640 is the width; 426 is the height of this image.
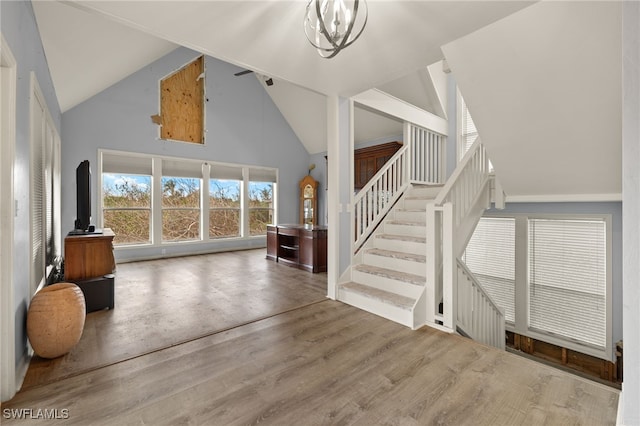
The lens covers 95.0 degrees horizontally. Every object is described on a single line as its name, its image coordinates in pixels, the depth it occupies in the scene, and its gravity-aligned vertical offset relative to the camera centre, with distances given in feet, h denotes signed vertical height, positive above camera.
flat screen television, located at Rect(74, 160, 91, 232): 11.79 +0.71
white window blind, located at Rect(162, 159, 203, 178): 21.54 +3.32
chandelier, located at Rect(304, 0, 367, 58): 5.13 +3.58
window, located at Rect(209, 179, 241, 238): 24.04 +0.31
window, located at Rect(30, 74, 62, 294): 8.32 +0.80
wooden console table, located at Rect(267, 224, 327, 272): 17.11 -2.19
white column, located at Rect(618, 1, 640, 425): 4.24 +0.14
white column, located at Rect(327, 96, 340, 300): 11.99 +0.70
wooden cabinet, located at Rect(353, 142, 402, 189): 21.24 +4.02
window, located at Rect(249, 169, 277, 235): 26.43 +1.14
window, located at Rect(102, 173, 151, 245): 19.65 +0.37
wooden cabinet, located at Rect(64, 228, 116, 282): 10.49 -1.61
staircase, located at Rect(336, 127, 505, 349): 9.47 -1.72
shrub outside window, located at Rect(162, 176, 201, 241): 21.86 +0.23
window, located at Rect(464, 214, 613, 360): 12.34 -3.12
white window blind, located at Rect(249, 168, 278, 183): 26.17 +3.36
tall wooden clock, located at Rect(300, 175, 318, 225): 28.35 +1.09
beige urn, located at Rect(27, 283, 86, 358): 6.91 -2.61
